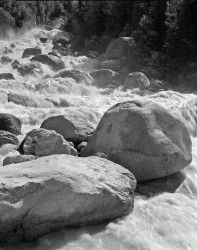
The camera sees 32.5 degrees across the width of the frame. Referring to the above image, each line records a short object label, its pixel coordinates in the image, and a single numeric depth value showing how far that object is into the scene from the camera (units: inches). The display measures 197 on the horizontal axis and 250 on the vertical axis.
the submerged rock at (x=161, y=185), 235.3
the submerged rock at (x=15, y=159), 236.1
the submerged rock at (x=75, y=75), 655.1
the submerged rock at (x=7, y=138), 300.0
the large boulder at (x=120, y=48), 844.6
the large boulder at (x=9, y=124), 332.5
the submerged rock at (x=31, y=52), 878.8
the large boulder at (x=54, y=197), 167.3
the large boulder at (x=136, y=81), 652.7
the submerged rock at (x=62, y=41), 1151.9
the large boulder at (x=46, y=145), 253.9
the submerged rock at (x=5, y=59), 785.4
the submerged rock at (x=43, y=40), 1210.6
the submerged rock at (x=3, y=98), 443.3
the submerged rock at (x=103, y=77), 691.3
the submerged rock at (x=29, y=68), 688.4
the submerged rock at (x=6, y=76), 584.6
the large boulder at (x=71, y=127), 296.5
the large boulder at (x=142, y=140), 242.1
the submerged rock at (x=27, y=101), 447.8
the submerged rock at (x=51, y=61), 759.7
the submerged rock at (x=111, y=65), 795.4
